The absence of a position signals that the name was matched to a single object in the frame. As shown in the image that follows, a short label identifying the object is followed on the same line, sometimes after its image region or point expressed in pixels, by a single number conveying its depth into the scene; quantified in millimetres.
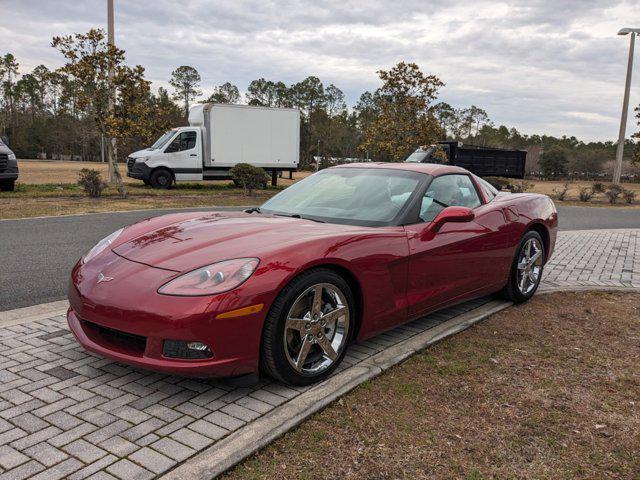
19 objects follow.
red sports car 2701
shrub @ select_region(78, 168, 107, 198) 15328
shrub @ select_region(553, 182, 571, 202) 22516
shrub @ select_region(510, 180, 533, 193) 21634
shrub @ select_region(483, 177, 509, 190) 23938
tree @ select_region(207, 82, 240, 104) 80812
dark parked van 15000
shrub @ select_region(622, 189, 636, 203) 22859
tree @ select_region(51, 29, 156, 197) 15250
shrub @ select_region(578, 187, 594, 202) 22406
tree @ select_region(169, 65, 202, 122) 73062
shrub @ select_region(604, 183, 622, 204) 22266
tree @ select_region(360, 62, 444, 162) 19906
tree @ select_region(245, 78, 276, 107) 80125
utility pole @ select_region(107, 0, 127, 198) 15625
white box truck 20453
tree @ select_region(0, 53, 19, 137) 70938
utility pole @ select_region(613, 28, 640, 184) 23327
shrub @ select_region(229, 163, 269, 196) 18625
